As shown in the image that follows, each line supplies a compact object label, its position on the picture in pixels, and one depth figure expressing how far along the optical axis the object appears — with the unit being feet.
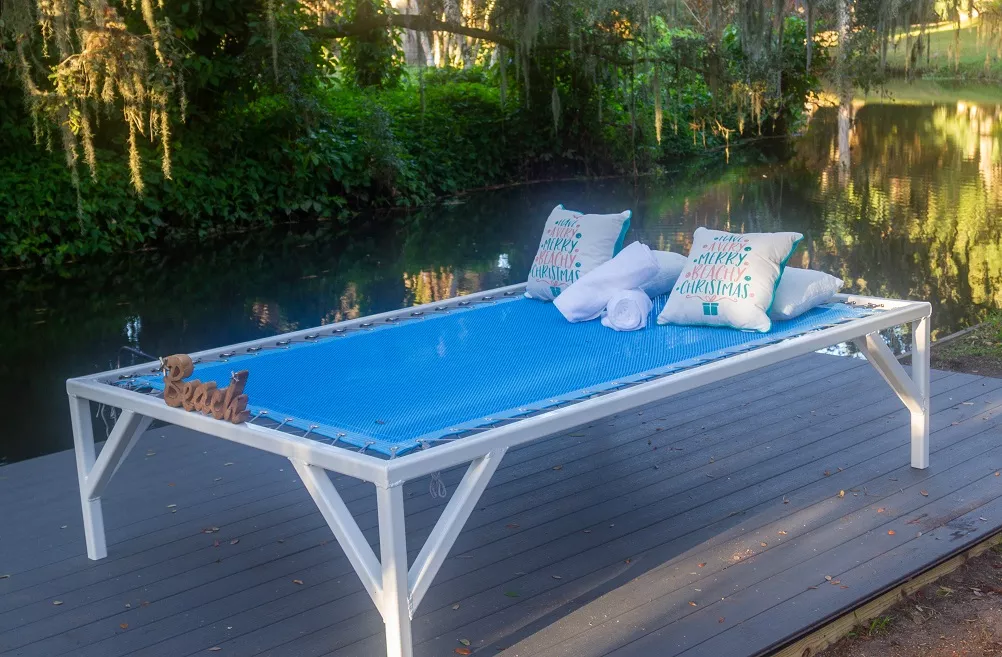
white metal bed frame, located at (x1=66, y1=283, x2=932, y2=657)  7.04
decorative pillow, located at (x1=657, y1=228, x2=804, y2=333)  11.04
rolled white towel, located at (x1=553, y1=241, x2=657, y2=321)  12.17
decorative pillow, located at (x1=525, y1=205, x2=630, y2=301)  13.23
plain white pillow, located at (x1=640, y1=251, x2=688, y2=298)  12.96
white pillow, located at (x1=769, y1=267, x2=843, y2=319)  11.39
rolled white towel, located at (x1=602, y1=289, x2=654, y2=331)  11.59
